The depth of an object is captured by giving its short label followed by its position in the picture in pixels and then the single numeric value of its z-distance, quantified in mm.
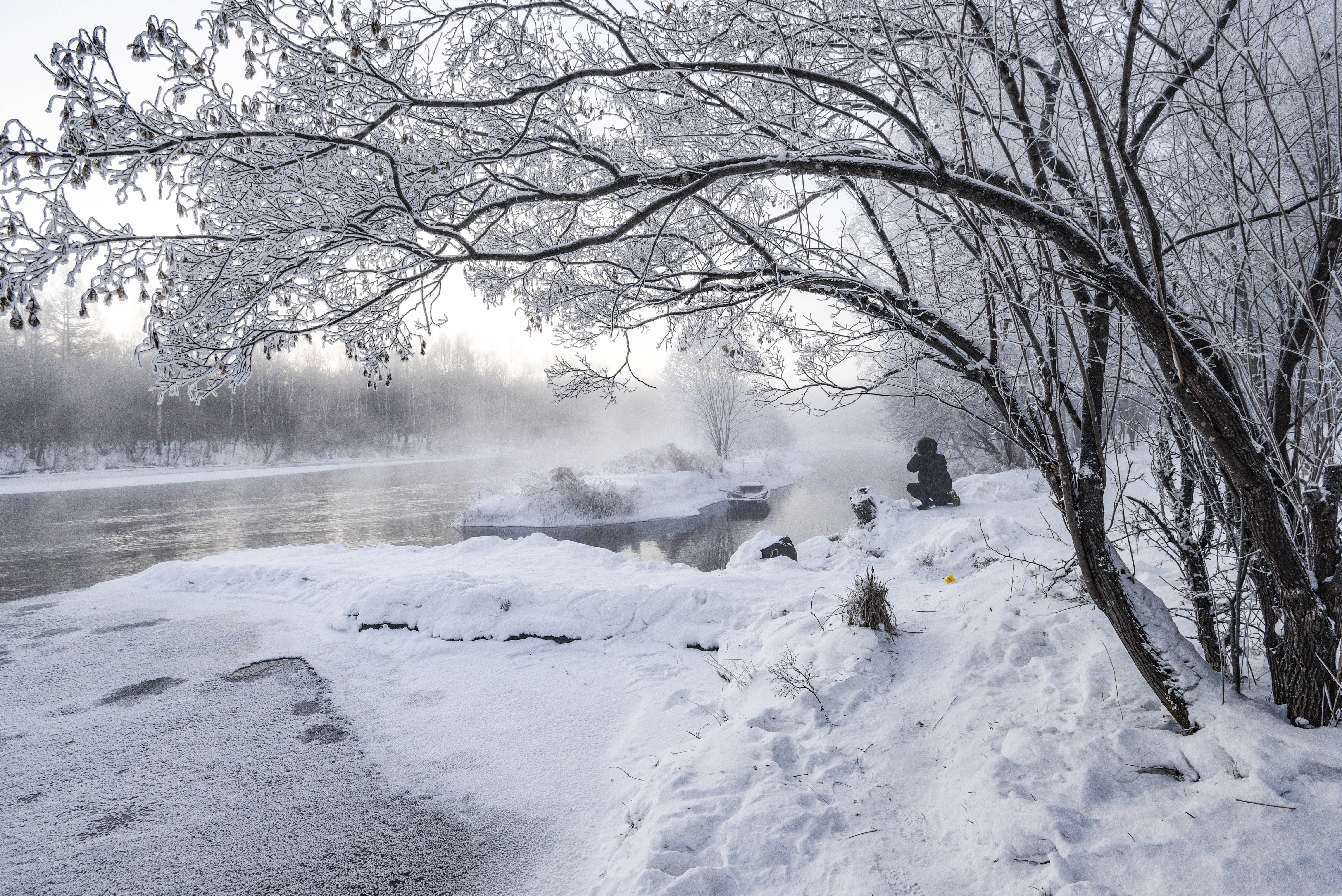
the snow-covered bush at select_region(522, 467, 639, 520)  21859
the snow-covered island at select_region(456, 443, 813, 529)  21688
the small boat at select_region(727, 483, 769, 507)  25703
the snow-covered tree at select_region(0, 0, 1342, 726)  2354
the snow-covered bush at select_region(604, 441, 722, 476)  29312
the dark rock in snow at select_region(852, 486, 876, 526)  11141
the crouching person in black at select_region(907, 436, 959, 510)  11789
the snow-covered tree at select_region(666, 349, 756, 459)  32531
